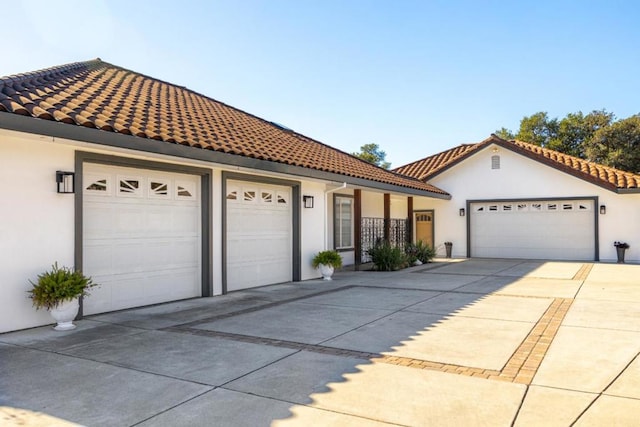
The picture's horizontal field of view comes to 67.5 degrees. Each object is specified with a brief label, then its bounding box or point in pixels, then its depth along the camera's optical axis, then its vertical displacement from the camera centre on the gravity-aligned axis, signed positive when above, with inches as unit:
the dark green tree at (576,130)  1325.0 +260.7
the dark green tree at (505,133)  1634.7 +310.2
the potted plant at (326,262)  489.4 -38.4
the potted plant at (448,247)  791.7 -38.6
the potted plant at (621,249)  660.1 -38.1
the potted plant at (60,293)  253.3 -34.5
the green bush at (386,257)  585.6 -40.0
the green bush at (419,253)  663.1 -40.6
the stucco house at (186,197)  261.7 +25.5
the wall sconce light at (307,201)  482.9 +24.7
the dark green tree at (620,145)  1172.5 +193.2
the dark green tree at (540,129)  1430.9 +283.0
